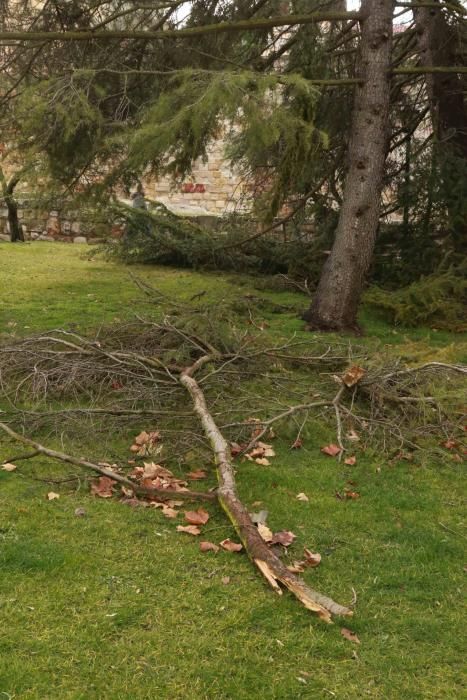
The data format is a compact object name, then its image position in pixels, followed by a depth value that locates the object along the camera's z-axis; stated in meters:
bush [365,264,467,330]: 8.31
